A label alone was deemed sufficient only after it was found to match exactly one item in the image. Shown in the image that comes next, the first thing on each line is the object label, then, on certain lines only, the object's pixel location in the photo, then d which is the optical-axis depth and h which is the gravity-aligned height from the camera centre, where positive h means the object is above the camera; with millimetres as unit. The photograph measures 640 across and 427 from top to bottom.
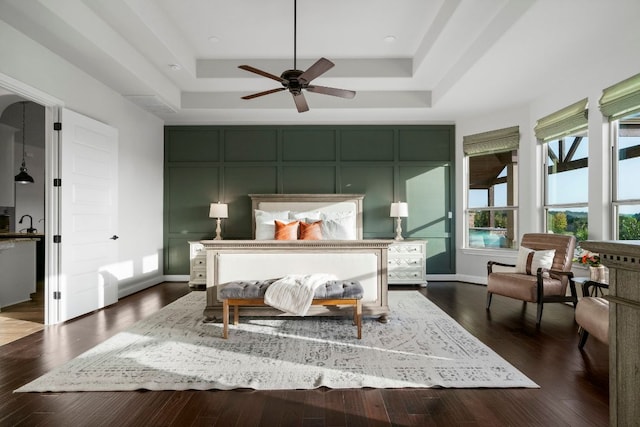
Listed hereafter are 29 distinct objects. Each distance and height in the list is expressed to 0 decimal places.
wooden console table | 1012 -331
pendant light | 6488 +638
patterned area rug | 2398 -1129
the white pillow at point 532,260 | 4039 -545
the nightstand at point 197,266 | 5656 -853
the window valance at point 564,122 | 4258 +1150
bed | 3707 -519
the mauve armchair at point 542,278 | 3752 -713
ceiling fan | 3149 +1238
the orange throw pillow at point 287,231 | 5363 -285
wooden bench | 3242 -762
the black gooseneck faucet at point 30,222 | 6645 -211
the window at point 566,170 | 4398 +566
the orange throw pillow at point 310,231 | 5277 -282
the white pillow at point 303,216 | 5730 -65
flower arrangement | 3724 -493
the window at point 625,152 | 3619 +637
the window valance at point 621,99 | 3492 +1151
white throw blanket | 3211 -745
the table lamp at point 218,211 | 5941 +11
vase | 3682 -625
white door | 3893 -52
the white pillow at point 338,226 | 5551 -217
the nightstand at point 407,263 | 5754 -809
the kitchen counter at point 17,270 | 4523 -767
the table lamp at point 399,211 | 5910 +19
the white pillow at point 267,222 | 5664 -163
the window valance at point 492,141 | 5586 +1142
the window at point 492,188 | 5691 +401
